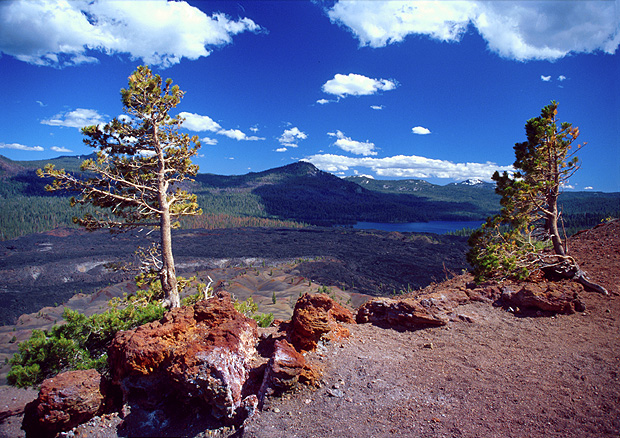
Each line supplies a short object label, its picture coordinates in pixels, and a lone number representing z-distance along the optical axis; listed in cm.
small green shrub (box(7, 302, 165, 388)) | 775
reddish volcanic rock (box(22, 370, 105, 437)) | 479
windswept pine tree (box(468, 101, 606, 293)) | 894
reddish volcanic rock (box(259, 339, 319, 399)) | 504
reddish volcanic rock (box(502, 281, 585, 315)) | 764
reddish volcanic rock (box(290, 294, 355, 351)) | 622
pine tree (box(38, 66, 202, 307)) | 934
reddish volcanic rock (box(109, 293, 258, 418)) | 473
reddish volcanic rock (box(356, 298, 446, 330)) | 759
